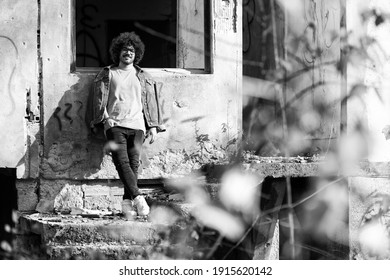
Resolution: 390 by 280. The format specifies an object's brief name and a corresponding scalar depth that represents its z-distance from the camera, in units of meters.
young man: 7.57
